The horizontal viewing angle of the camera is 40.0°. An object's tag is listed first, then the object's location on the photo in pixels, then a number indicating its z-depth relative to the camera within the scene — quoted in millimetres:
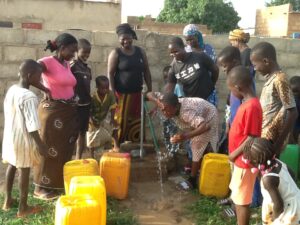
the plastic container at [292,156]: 5238
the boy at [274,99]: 3564
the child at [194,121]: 4418
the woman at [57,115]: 4398
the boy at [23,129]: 3848
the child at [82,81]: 4930
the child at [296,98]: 5367
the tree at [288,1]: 31241
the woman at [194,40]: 5469
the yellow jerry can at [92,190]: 3624
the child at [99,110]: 5211
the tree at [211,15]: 23969
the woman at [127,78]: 5254
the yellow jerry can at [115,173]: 4508
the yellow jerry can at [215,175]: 4605
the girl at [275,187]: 2920
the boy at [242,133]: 3342
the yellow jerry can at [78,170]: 4238
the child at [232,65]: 4398
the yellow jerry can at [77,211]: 3234
